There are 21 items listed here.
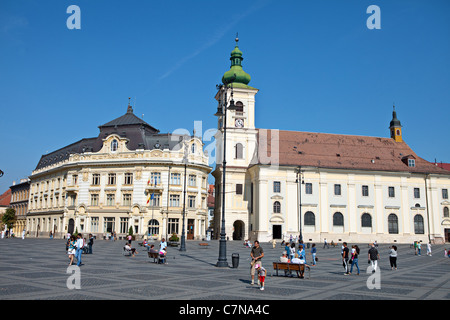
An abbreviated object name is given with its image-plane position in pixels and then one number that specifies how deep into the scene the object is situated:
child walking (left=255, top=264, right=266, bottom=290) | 13.55
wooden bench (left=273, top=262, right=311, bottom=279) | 17.25
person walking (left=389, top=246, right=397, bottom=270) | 22.08
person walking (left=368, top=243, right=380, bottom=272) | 19.59
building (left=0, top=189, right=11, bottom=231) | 103.94
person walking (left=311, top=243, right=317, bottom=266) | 24.47
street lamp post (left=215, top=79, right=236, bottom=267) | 21.41
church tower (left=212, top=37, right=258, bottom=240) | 59.16
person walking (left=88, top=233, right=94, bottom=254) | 29.36
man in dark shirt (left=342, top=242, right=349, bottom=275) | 20.00
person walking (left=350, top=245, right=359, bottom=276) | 19.78
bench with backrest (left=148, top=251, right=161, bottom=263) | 22.92
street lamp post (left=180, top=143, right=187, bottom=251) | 33.66
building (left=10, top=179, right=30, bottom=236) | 83.50
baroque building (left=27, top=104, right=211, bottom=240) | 56.69
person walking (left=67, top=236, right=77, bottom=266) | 19.16
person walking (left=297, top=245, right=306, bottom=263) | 20.95
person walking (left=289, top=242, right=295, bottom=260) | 24.62
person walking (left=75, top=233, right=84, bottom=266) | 19.67
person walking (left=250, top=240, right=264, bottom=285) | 15.14
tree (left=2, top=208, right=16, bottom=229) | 83.19
